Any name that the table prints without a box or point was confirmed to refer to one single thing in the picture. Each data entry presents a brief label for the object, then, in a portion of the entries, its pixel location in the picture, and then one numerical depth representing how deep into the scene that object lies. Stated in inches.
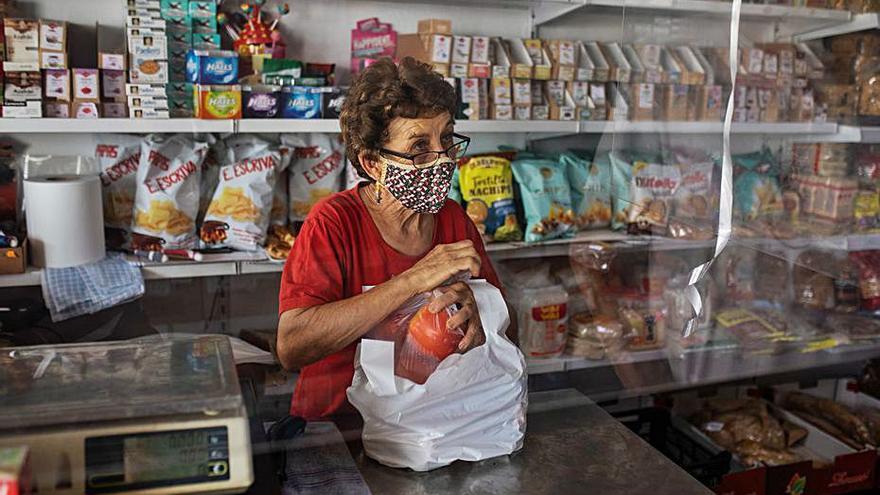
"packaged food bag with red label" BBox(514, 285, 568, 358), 99.5
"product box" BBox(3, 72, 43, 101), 78.0
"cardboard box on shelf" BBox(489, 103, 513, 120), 100.4
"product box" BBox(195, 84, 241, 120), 85.0
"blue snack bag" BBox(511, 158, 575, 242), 102.2
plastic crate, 92.7
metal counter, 42.3
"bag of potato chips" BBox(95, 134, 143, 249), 90.5
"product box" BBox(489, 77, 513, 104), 100.3
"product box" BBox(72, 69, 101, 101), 81.0
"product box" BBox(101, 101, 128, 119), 82.9
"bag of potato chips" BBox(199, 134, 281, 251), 91.0
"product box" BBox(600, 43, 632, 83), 89.6
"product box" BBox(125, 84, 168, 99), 82.4
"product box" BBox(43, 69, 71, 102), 80.0
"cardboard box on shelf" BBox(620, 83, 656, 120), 64.2
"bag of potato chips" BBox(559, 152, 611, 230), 102.4
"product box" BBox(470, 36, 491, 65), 99.9
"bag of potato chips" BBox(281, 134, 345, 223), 97.6
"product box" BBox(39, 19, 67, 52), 80.3
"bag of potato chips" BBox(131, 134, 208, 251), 88.0
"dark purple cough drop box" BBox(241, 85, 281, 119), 87.2
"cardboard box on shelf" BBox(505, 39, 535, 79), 101.6
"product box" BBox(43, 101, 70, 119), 80.1
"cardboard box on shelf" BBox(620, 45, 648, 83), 68.5
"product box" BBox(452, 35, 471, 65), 98.9
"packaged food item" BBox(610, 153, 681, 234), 63.2
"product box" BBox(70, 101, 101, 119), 80.8
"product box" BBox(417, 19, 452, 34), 99.0
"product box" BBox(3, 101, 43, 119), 77.8
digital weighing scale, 28.2
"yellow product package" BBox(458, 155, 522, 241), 99.9
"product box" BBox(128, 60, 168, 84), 82.8
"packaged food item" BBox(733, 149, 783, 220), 61.6
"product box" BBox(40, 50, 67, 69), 80.0
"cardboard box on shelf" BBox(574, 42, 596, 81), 105.3
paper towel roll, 80.7
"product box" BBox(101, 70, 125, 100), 82.9
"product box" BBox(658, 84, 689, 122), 61.2
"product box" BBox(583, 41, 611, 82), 105.9
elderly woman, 52.1
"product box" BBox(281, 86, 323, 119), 89.7
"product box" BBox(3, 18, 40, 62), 78.8
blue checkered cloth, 79.5
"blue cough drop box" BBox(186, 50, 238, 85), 84.9
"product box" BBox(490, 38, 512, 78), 100.7
